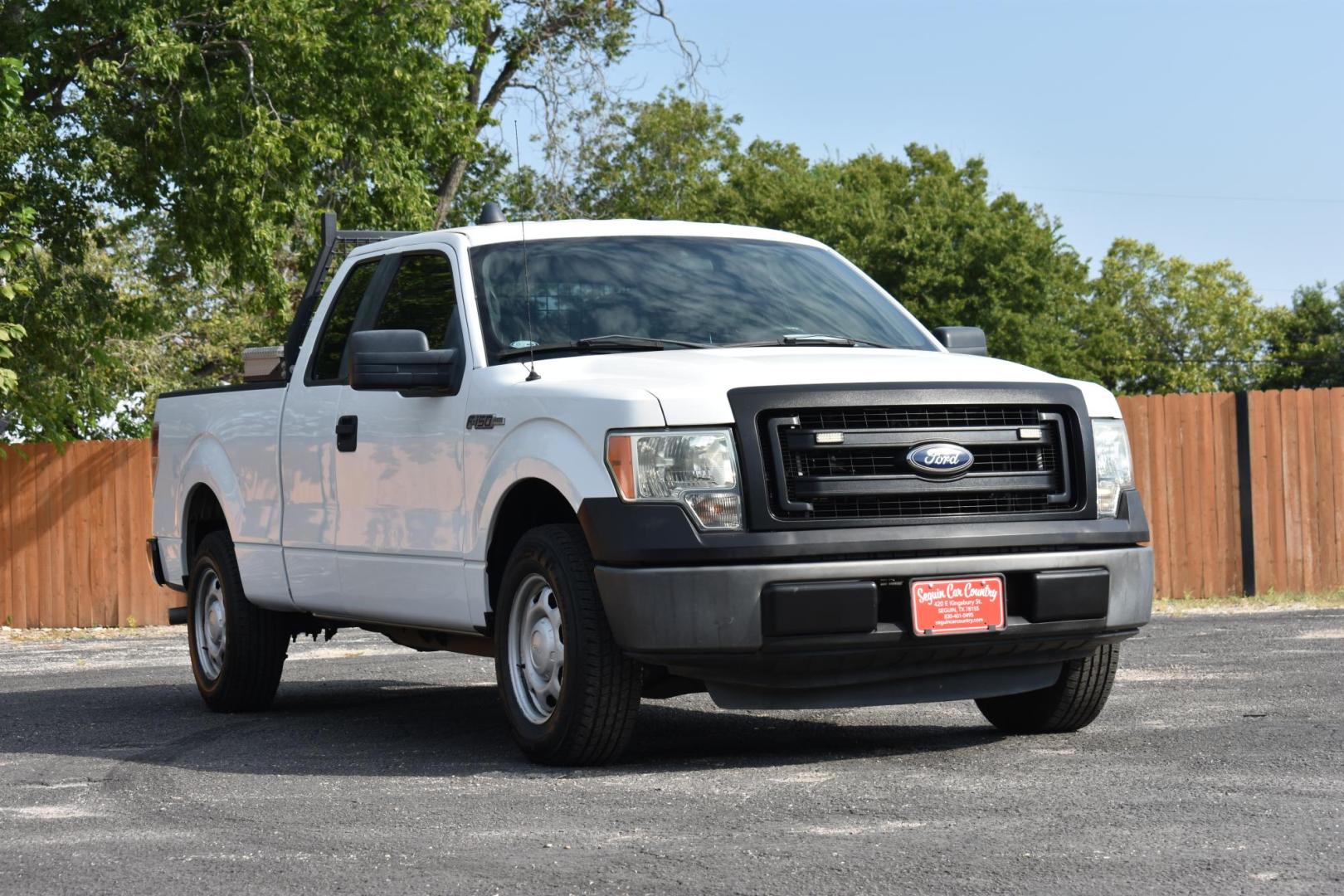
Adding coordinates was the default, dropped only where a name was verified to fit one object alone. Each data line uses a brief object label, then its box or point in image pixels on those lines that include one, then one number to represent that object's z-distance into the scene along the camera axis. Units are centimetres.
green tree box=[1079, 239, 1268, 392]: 8519
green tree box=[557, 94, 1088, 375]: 4994
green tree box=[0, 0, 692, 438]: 1833
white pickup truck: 622
